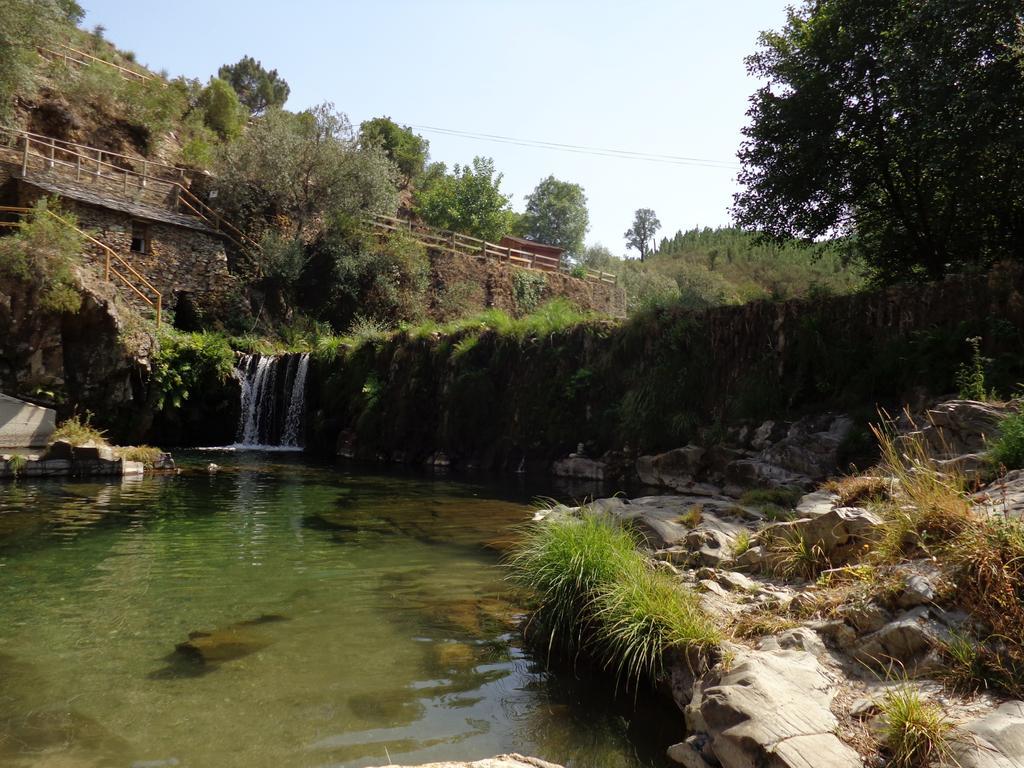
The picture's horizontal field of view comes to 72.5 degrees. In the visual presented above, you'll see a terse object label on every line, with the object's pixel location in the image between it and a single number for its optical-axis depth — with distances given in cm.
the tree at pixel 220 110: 4106
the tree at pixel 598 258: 6825
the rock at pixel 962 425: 813
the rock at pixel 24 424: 1617
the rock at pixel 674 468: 1463
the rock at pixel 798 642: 423
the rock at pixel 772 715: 325
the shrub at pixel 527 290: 3881
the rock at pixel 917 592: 409
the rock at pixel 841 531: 528
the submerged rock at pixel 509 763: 353
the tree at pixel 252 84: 6112
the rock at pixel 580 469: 1733
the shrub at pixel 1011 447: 570
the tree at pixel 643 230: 8869
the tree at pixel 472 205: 4766
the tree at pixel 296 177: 3141
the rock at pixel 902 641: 387
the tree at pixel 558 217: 7356
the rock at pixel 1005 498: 443
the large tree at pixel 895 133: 1263
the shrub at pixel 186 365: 2155
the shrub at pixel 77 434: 1614
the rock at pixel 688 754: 363
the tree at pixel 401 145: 5522
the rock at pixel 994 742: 296
